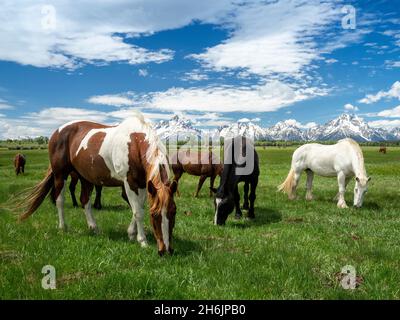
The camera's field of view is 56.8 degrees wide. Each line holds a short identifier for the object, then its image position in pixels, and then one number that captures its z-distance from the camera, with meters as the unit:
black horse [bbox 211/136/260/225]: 11.47
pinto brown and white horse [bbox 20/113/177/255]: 7.65
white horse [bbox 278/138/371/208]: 15.41
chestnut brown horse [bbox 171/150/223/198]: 19.25
